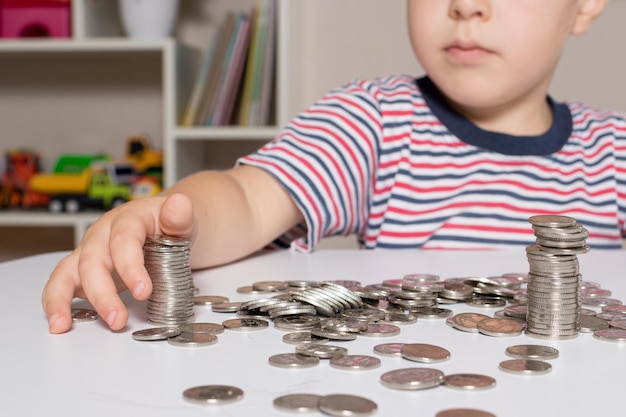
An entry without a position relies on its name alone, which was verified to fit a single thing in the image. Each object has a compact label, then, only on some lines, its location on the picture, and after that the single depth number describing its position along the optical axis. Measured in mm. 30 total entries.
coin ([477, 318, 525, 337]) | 567
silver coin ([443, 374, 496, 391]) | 436
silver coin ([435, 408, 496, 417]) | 390
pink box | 2410
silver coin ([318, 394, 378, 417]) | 389
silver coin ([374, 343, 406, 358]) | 507
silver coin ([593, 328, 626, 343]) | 552
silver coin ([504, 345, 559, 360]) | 505
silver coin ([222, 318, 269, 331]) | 578
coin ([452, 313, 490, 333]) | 580
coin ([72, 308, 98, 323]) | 613
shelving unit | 2287
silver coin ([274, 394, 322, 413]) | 397
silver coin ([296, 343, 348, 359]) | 495
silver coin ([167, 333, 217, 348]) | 529
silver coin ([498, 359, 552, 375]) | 467
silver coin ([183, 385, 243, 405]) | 407
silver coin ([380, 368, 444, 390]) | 435
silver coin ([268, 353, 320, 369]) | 477
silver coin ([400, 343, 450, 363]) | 492
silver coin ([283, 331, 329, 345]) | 544
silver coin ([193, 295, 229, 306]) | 678
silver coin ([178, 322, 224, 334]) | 568
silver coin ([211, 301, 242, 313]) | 651
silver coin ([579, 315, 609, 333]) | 577
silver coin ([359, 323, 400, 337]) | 562
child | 1156
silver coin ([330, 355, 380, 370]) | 473
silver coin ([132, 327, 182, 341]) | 543
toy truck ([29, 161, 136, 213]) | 2350
